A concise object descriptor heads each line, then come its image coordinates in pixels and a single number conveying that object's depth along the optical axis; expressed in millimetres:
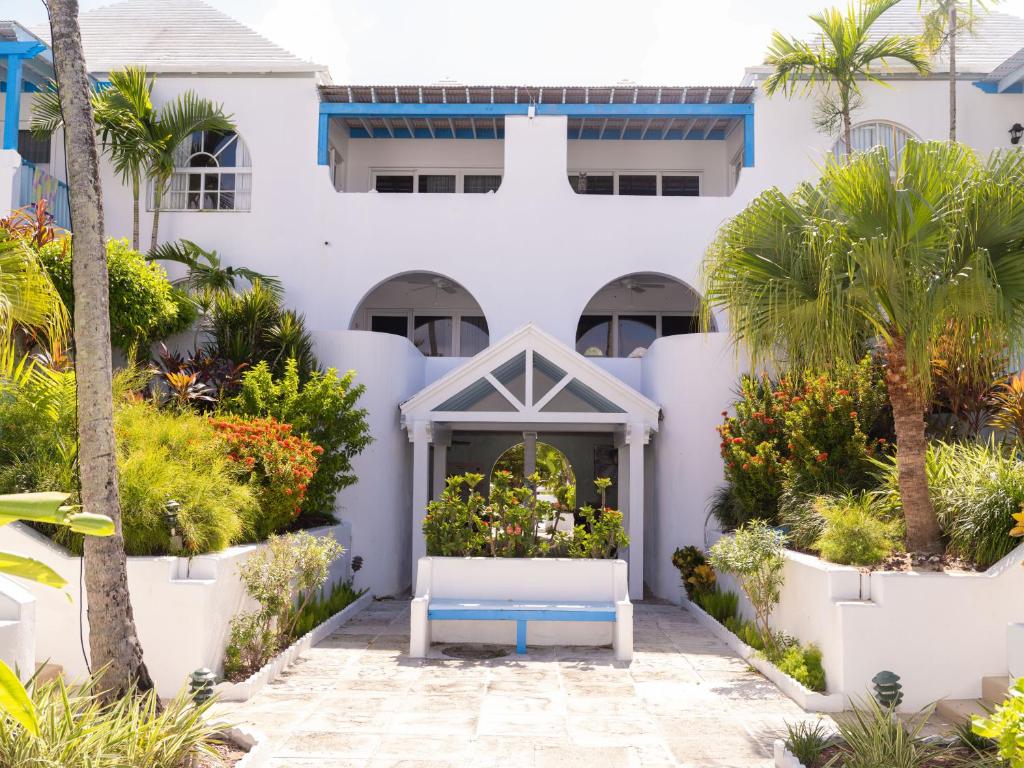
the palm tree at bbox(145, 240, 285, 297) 15844
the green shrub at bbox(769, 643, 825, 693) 7859
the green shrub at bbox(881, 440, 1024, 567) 7859
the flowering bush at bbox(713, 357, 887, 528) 10523
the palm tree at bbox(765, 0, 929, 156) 15180
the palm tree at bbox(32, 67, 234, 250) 15188
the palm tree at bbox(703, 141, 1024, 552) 7570
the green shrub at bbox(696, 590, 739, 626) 10891
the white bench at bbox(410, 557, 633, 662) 9680
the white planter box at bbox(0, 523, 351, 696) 7586
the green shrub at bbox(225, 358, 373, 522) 11817
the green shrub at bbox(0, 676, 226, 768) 4395
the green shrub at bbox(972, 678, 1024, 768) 3391
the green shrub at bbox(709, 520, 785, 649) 8852
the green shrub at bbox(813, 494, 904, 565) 8156
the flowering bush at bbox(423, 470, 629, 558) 9977
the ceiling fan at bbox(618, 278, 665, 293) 18531
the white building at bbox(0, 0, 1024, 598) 13406
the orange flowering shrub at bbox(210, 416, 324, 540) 10070
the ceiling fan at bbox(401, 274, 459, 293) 18409
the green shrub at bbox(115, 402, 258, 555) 7980
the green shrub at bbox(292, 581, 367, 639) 9836
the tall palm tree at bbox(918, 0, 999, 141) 15180
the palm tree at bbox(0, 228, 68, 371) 7004
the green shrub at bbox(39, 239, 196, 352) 12883
